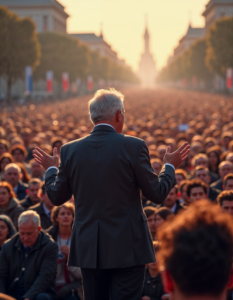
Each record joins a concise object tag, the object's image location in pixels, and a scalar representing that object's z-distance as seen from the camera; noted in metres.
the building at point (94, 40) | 157.36
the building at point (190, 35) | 161.00
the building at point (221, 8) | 109.81
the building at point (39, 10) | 105.62
